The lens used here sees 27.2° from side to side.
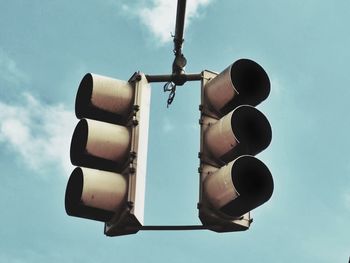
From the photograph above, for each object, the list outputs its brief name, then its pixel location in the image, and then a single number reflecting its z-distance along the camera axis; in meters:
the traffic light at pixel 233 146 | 4.93
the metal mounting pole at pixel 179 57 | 5.72
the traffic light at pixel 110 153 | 5.02
